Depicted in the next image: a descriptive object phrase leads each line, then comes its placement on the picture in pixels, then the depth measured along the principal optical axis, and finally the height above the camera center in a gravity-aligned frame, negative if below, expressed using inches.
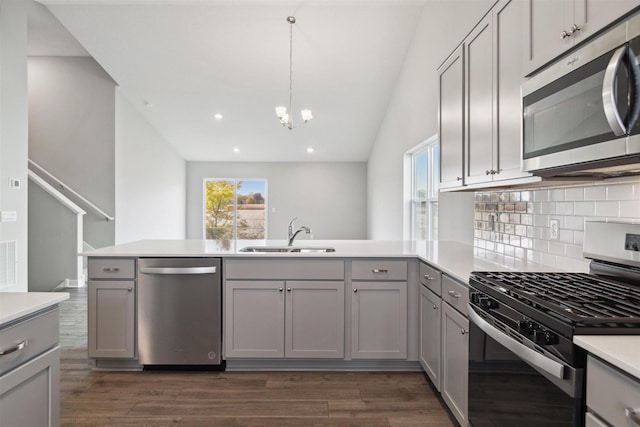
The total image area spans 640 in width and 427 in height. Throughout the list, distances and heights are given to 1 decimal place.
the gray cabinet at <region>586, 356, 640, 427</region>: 32.2 -16.2
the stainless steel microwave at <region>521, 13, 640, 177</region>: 42.1 +13.3
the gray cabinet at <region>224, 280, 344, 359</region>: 108.9 -30.3
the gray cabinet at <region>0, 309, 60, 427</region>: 47.8 -21.5
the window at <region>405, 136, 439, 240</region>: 172.6 +10.9
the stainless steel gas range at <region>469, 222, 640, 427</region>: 40.4 -13.8
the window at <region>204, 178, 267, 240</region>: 386.9 +4.7
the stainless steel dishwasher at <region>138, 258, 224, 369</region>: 107.9 -28.2
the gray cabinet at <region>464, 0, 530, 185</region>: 70.4 +24.0
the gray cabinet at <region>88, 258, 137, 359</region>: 108.6 -27.6
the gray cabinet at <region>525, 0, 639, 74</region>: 46.9 +26.3
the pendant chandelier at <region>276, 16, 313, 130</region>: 191.6 +52.6
